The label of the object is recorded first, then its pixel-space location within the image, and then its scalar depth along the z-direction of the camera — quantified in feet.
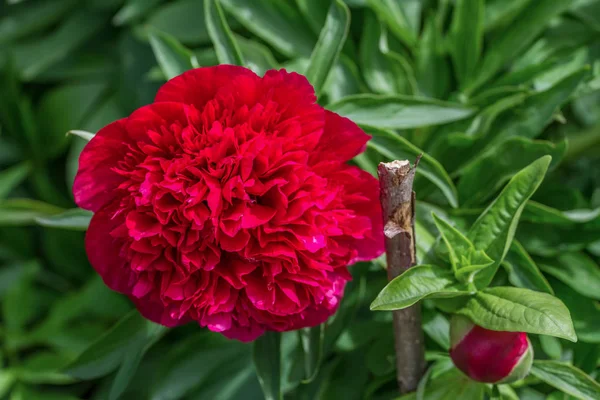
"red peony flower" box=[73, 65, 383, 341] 2.50
